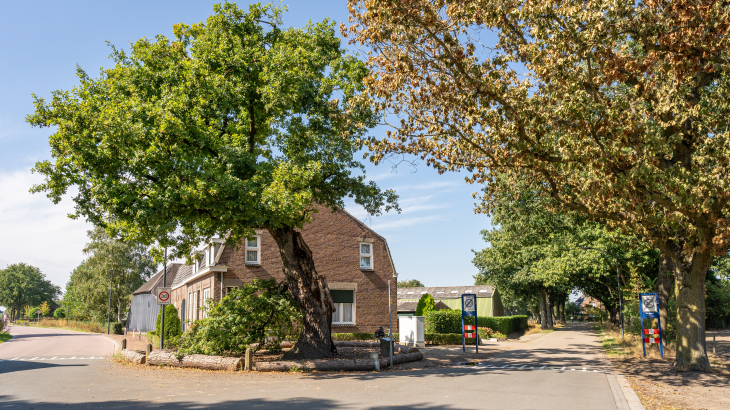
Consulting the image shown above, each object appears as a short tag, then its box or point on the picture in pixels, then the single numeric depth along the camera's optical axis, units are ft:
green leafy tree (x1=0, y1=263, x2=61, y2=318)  392.27
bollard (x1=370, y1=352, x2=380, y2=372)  49.16
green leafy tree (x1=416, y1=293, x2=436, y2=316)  109.19
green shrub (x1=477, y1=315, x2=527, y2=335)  127.34
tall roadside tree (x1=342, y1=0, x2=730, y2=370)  33.65
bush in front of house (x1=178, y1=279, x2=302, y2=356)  50.39
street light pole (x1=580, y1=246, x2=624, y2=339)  93.11
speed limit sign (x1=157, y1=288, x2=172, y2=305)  68.54
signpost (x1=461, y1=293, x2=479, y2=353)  69.15
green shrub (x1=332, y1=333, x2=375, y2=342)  89.97
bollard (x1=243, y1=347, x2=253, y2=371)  47.01
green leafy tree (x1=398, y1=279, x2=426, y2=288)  426.92
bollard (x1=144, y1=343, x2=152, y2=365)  54.15
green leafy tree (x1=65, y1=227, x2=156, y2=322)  180.45
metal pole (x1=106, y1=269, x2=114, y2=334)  160.25
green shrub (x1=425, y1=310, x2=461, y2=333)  99.19
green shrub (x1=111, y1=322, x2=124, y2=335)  158.55
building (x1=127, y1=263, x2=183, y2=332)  157.38
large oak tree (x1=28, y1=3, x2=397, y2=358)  42.98
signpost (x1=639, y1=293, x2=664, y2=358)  58.49
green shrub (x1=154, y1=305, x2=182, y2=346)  85.88
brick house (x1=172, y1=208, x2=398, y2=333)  89.92
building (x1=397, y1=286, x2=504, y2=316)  195.70
